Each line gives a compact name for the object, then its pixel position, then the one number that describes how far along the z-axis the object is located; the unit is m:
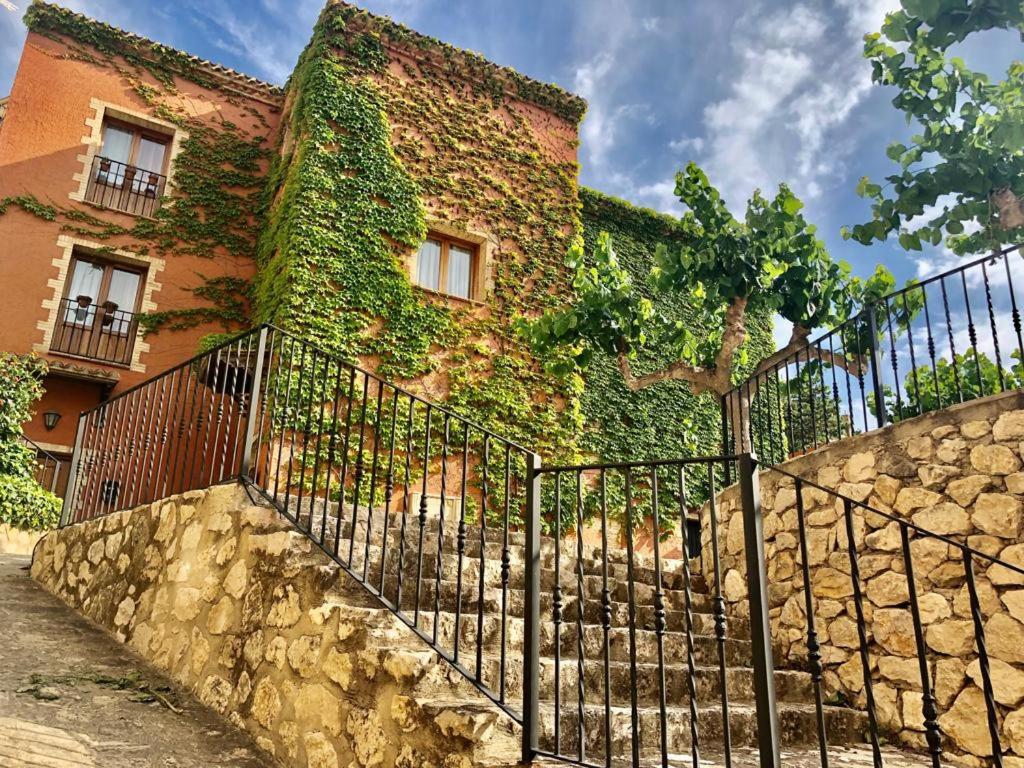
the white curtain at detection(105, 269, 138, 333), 10.47
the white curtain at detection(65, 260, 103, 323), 10.16
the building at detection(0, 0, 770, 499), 9.02
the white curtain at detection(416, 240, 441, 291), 9.63
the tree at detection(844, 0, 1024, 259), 4.98
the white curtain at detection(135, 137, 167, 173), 11.09
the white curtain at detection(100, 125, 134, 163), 10.87
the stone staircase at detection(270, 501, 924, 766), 2.54
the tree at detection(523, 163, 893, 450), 6.52
